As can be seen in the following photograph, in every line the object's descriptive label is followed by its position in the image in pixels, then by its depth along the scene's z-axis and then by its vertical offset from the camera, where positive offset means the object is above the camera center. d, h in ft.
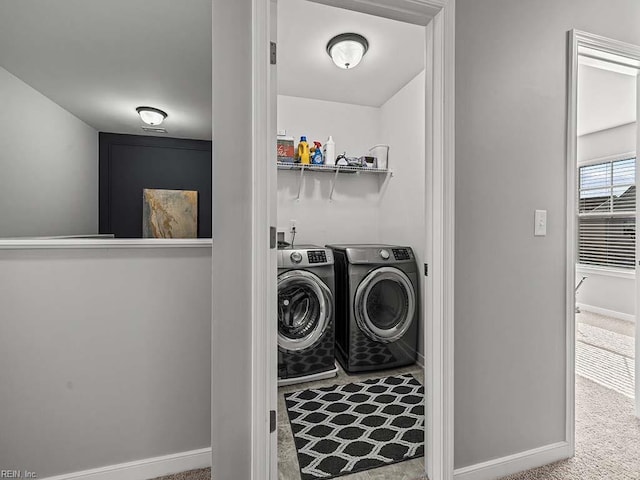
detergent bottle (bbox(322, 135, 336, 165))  10.25 +2.61
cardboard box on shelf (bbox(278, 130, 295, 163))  9.41 +2.56
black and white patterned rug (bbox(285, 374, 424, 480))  5.35 -3.73
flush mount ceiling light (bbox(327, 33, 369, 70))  7.25 +4.29
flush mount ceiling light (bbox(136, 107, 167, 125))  6.73 +2.49
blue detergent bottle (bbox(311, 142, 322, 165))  10.07 +2.43
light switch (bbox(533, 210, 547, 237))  5.19 +0.20
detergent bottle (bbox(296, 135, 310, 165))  9.84 +2.53
